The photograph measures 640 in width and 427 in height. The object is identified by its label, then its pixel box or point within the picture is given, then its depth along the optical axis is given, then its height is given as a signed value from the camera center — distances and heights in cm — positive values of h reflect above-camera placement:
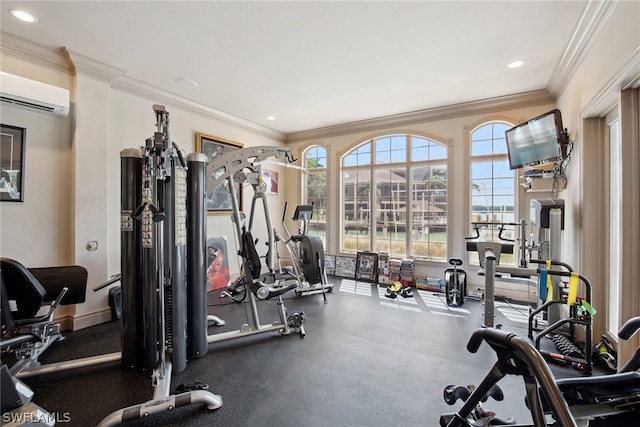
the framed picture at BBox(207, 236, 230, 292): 459 -87
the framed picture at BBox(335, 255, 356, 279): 551 -110
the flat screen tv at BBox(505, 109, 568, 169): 304 +89
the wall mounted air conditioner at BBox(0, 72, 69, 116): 253 +117
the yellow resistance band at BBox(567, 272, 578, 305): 232 -64
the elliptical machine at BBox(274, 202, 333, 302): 437 -82
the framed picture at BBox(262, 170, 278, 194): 579 +74
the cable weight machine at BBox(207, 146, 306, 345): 271 -29
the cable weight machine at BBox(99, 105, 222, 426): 208 -41
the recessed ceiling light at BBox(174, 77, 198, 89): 359 +178
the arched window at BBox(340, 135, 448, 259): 488 +33
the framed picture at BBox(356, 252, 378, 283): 516 -103
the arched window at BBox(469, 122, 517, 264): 432 +53
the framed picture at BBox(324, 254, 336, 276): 574 -109
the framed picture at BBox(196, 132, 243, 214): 456 +110
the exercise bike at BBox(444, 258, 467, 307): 392 -106
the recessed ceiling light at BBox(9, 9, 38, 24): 233 +175
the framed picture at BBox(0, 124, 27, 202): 266 +50
